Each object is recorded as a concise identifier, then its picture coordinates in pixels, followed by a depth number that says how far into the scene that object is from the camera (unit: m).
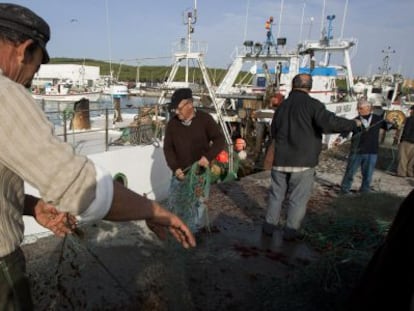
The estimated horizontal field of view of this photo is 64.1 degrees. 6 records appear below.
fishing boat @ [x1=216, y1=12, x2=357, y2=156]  14.43
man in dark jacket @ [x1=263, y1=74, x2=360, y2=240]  4.17
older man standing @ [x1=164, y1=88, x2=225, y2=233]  4.39
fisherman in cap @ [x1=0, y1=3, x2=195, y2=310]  1.04
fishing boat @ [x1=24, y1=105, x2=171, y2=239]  7.38
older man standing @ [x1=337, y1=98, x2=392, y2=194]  6.60
